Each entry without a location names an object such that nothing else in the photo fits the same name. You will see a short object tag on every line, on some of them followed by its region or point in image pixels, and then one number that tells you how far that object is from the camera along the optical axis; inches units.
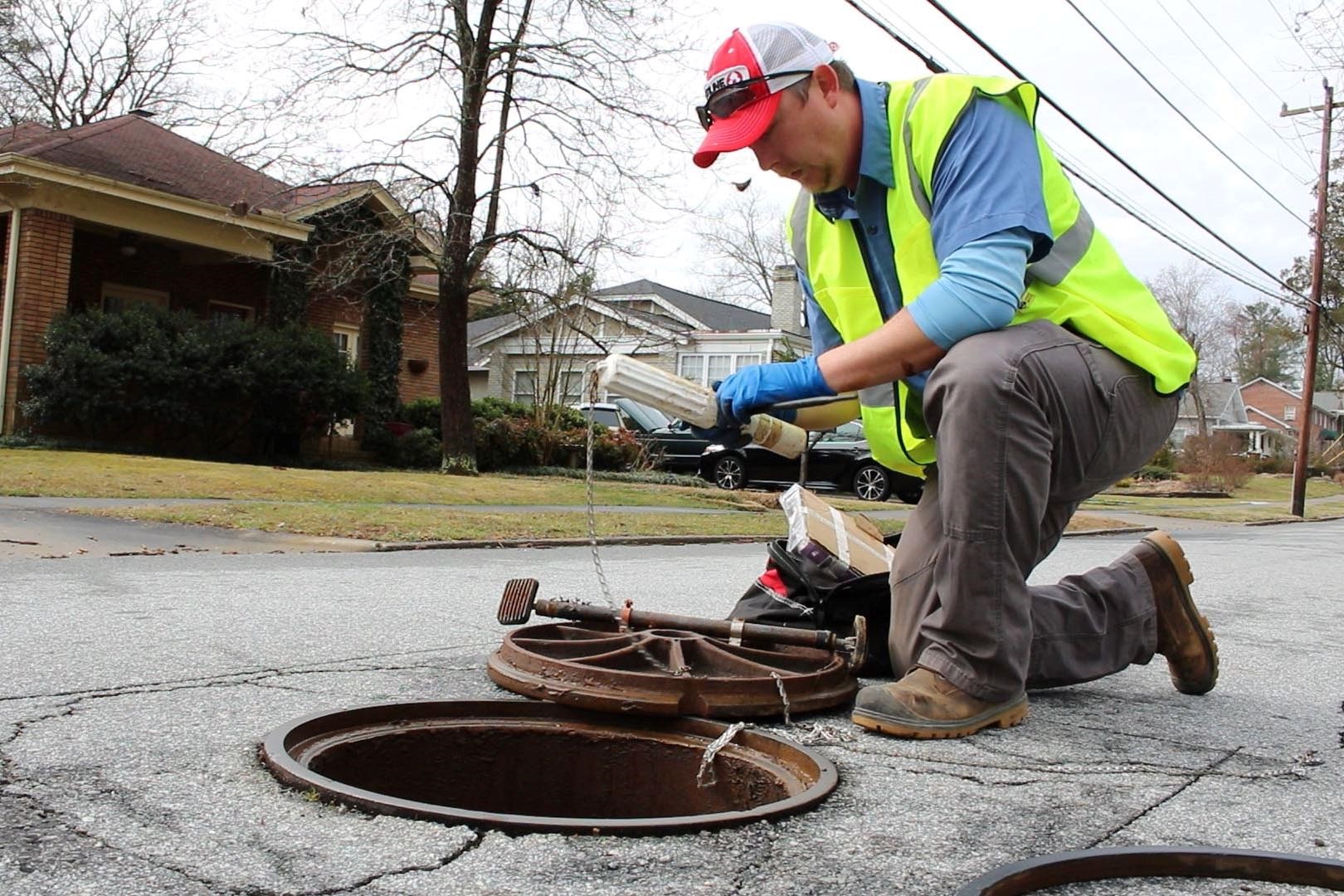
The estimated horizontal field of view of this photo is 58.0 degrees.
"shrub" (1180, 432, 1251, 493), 1434.5
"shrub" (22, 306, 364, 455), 621.3
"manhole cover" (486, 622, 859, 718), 102.4
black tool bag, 137.4
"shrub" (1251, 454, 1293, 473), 2190.0
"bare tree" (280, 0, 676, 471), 738.2
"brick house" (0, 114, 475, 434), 642.2
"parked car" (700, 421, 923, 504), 810.8
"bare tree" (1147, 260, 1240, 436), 2559.1
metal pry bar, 123.4
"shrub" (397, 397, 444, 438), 856.3
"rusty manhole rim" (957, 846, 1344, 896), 72.1
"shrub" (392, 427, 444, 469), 785.6
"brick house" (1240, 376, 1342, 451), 3383.4
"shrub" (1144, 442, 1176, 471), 1613.2
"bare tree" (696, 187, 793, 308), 2106.3
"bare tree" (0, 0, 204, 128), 1321.4
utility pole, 1074.1
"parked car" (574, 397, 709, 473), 885.2
